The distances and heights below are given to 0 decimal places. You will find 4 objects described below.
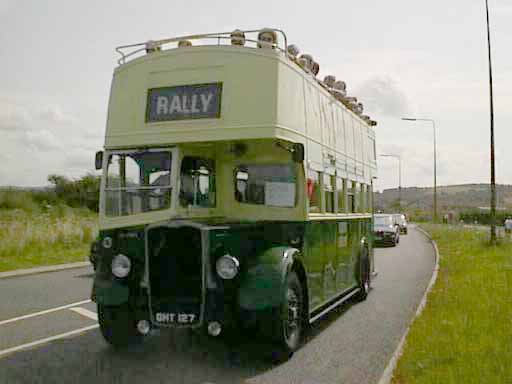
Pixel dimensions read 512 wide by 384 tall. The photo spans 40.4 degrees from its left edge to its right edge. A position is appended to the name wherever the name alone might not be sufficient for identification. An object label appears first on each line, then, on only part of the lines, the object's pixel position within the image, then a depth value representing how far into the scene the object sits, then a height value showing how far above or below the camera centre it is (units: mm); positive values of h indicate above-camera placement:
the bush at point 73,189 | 61062 +2700
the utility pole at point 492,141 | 26578 +3180
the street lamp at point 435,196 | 57562 +2348
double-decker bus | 7938 +352
